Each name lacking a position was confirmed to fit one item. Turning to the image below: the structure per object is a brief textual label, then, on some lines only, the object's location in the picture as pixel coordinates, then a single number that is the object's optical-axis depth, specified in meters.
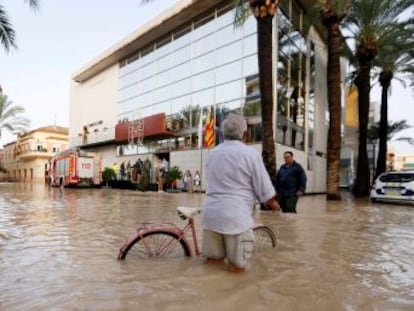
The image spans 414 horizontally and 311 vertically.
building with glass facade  22.62
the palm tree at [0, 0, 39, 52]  13.75
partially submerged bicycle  4.57
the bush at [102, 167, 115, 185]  29.92
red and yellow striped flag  21.81
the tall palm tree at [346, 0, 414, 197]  20.09
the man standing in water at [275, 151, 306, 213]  8.97
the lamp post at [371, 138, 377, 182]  35.93
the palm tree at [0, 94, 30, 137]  46.81
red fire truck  27.53
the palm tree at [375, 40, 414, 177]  22.92
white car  15.45
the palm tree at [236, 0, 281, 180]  12.70
